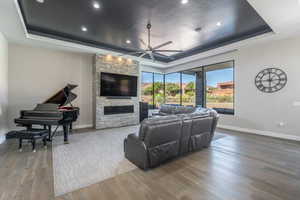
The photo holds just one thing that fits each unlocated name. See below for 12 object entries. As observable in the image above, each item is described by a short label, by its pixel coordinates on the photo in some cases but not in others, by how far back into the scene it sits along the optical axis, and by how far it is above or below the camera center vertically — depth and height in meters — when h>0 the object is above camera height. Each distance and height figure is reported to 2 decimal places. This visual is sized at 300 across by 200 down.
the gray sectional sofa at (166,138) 2.47 -0.79
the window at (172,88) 8.47 +0.74
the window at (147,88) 8.34 +0.73
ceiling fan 3.88 +1.42
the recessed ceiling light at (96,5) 3.06 +2.16
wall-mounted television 5.98 +0.66
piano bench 3.38 -0.90
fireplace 6.06 -0.46
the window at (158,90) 8.86 +0.63
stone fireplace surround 5.85 -0.02
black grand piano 3.63 -0.43
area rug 2.21 -1.30
